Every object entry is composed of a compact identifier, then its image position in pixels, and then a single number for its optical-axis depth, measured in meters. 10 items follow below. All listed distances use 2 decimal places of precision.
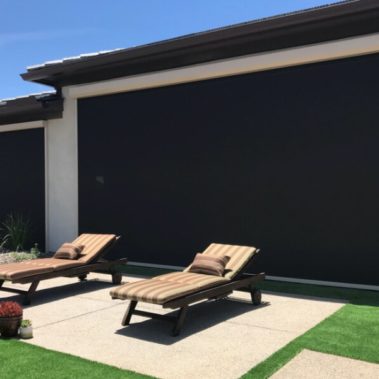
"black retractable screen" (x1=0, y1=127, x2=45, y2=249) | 12.46
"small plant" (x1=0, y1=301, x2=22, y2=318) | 5.56
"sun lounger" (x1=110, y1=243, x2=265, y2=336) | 5.77
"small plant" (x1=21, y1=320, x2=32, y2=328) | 5.61
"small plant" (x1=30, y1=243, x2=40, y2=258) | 11.52
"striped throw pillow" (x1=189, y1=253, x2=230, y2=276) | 6.95
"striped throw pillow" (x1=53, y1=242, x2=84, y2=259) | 8.52
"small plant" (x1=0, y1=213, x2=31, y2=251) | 12.34
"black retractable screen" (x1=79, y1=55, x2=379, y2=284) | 8.06
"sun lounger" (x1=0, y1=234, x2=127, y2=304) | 7.27
